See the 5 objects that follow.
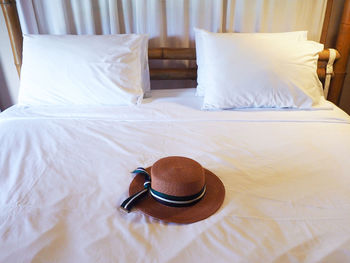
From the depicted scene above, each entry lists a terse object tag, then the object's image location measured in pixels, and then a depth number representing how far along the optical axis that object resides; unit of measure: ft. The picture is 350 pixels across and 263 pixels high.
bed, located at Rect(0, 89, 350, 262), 1.86
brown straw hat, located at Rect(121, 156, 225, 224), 2.18
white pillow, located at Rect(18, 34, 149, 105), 4.55
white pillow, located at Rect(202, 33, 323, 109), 4.36
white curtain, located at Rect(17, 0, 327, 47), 5.37
